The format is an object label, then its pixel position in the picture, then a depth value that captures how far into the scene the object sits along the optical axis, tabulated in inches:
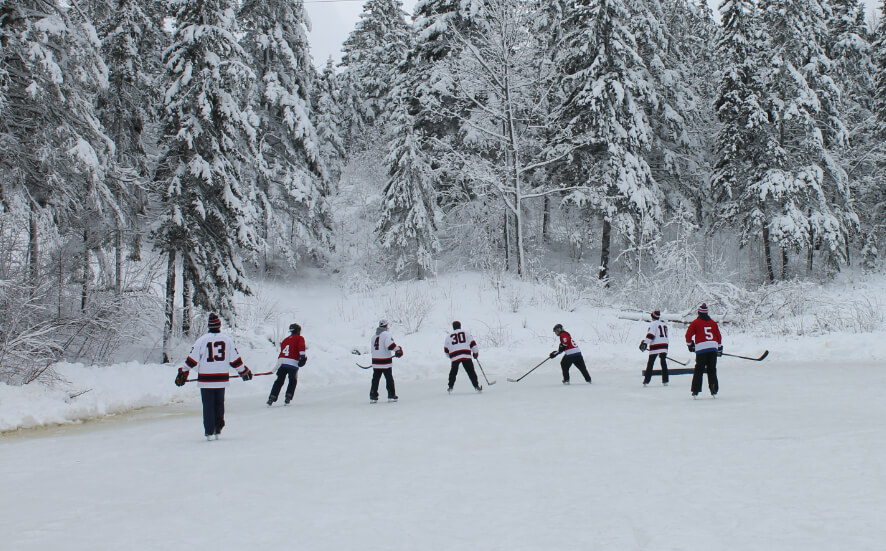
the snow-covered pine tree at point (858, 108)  1384.1
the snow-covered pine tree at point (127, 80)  994.7
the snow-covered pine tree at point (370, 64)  1888.5
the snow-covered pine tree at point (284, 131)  1195.3
